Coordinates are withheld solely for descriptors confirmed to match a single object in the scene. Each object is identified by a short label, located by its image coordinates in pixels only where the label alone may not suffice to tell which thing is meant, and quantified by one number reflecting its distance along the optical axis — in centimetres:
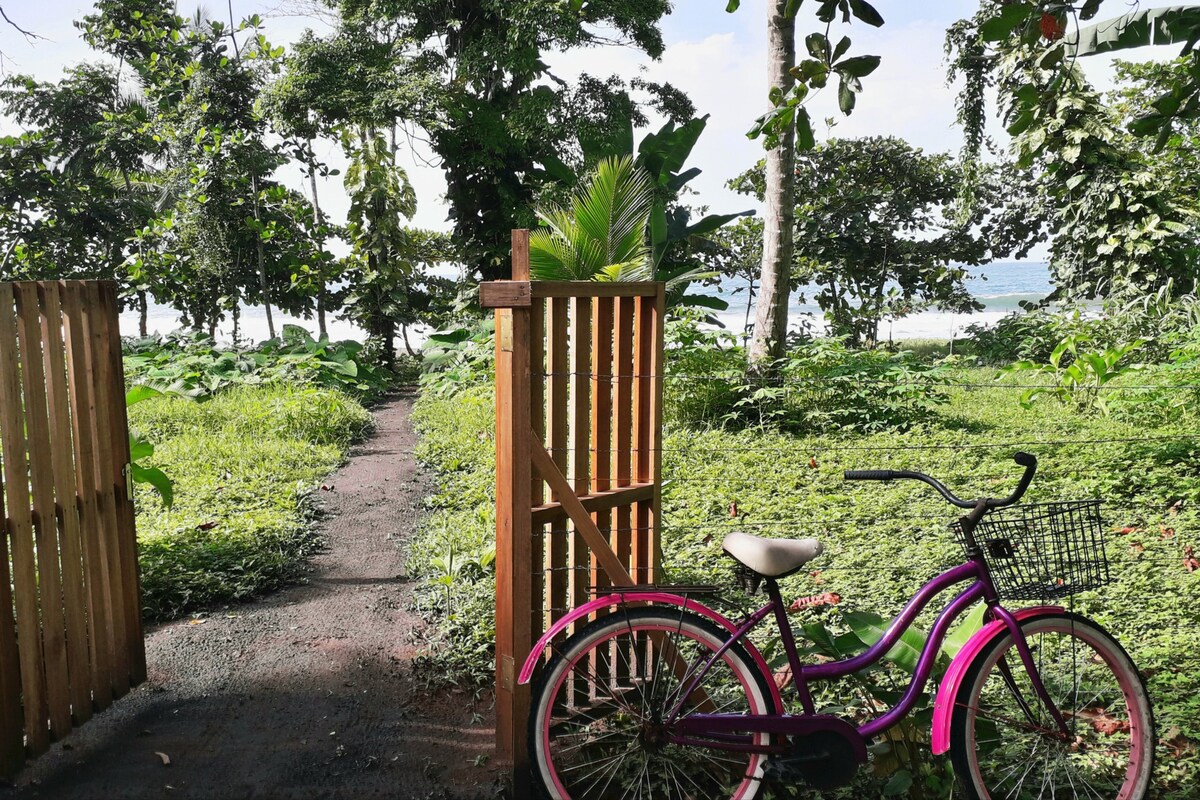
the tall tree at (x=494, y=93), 1509
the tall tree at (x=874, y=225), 1628
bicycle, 262
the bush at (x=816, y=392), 813
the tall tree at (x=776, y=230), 850
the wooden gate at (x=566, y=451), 295
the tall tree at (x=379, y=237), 1554
